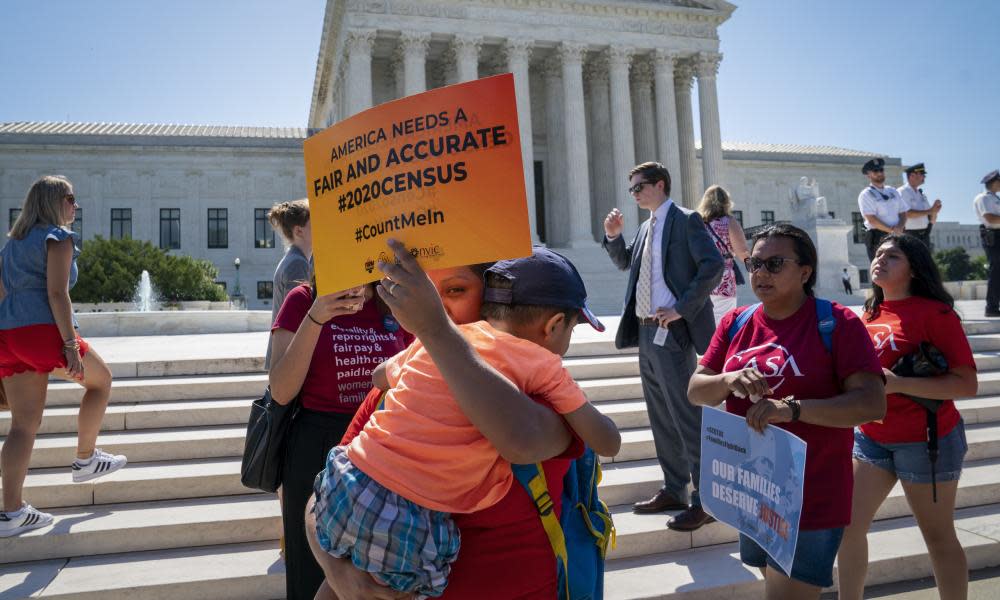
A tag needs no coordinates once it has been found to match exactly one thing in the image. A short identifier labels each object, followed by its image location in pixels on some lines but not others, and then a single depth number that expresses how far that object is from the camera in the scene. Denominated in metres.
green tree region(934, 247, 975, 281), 51.72
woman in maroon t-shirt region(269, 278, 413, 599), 2.62
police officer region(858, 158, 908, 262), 8.60
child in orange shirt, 1.49
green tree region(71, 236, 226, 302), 25.44
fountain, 25.55
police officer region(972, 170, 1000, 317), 10.04
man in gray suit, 4.28
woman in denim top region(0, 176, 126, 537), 4.00
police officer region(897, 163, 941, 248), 9.27
